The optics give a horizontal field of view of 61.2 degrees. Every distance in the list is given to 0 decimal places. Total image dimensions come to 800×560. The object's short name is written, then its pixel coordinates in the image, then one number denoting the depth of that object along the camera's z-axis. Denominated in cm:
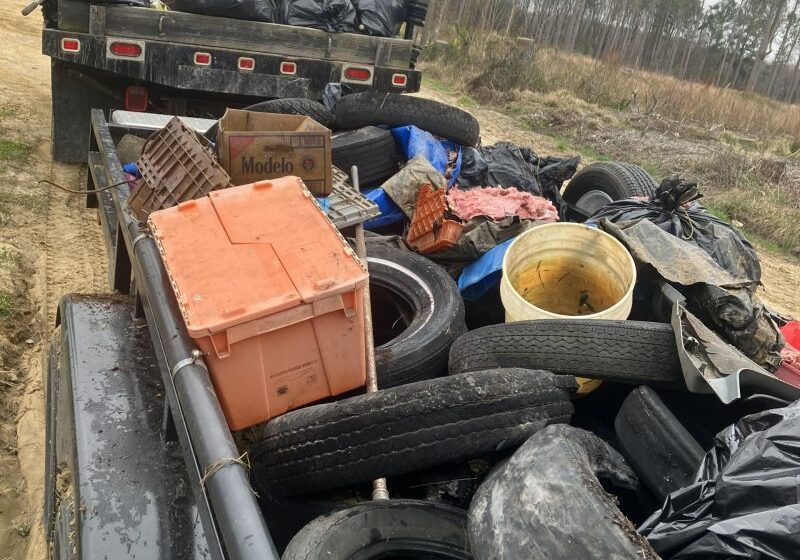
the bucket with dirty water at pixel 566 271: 295
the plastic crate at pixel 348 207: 310
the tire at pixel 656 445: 202
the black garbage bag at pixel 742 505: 148
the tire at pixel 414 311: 260
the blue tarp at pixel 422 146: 429
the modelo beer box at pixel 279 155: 273
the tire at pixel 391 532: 161
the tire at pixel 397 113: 444
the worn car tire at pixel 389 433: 178
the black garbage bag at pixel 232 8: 517
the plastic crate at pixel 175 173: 250
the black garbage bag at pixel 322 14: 570
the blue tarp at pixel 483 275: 325
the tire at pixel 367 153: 406
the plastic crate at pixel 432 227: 350
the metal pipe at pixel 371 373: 182
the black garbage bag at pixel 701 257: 278
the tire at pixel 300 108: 431
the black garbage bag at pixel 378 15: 591
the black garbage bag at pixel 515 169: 446
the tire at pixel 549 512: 138
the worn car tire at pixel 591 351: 234
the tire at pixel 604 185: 446
